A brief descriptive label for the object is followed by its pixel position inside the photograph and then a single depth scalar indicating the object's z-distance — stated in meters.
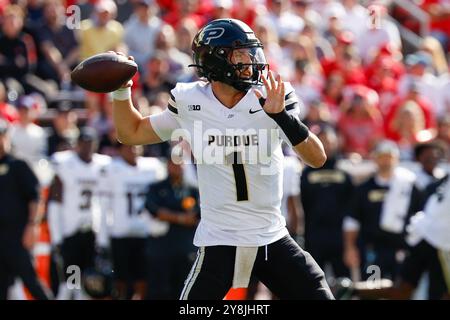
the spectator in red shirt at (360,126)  21.67
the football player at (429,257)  15.47
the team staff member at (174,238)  19.16
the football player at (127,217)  19.86
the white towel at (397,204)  19.45
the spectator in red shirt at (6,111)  21.27
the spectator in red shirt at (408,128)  21.34
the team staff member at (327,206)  19.89
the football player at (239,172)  10.50
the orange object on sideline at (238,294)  19.04
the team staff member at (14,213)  18.30
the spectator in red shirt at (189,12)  24.48
